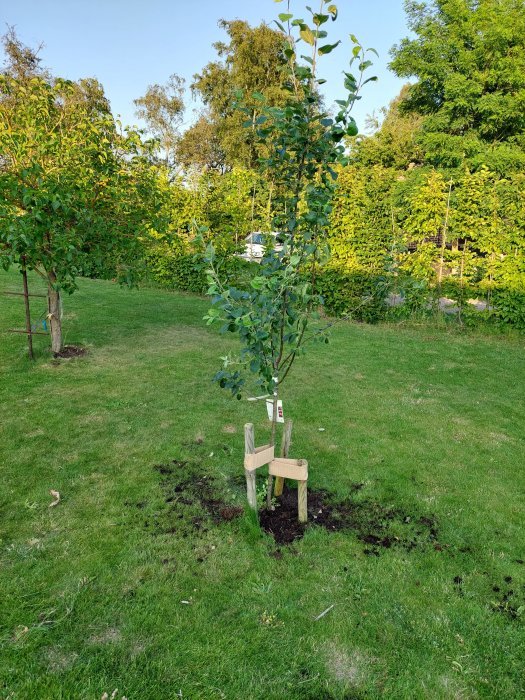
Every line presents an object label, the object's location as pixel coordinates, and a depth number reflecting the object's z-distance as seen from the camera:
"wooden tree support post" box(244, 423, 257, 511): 3.29
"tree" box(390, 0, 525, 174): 16.91
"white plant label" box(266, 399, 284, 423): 3.52
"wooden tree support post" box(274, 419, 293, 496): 3.71
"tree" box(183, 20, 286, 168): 28.38
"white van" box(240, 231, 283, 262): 11.17
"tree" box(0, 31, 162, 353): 5.76
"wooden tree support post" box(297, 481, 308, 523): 3.49
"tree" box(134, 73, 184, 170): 33.22
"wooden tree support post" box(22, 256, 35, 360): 7.18
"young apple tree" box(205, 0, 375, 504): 2.70
